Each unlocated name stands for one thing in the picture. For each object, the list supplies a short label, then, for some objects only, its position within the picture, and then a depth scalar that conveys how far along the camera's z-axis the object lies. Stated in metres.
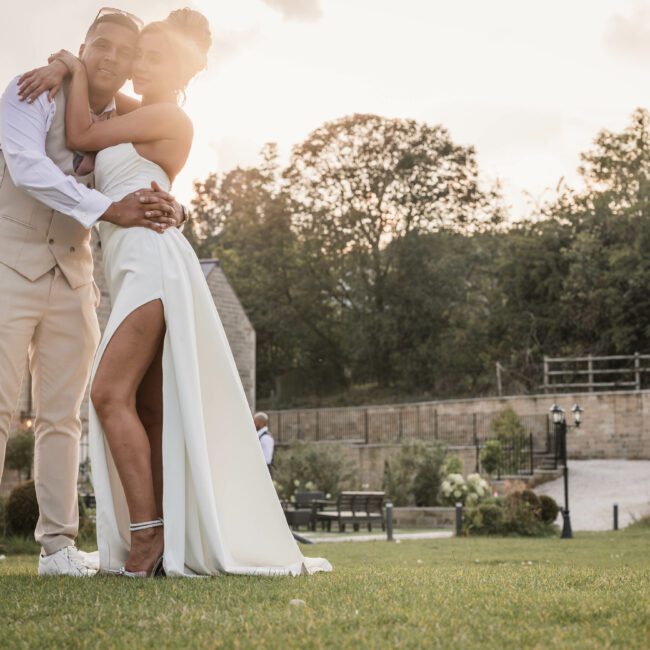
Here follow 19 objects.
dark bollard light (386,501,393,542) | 19.30
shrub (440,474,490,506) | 23.64
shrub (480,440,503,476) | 32.97
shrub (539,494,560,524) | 21.14
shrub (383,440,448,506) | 27.89
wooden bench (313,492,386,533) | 24.41
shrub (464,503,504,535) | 20.47
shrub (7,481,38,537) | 14.63
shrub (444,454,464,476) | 28.13
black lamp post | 19.83
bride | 4.51
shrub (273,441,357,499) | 28.86
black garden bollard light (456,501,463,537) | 20.11
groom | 4.73
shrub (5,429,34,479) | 25.75
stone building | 36.84
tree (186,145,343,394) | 52.75
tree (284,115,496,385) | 51.75
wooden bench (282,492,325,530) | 22.68
